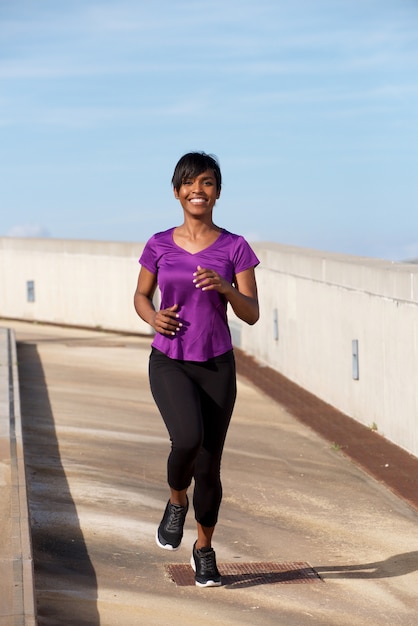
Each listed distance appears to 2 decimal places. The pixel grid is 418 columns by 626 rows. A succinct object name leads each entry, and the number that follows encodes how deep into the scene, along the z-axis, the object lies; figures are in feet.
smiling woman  25.92
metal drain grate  29.12
